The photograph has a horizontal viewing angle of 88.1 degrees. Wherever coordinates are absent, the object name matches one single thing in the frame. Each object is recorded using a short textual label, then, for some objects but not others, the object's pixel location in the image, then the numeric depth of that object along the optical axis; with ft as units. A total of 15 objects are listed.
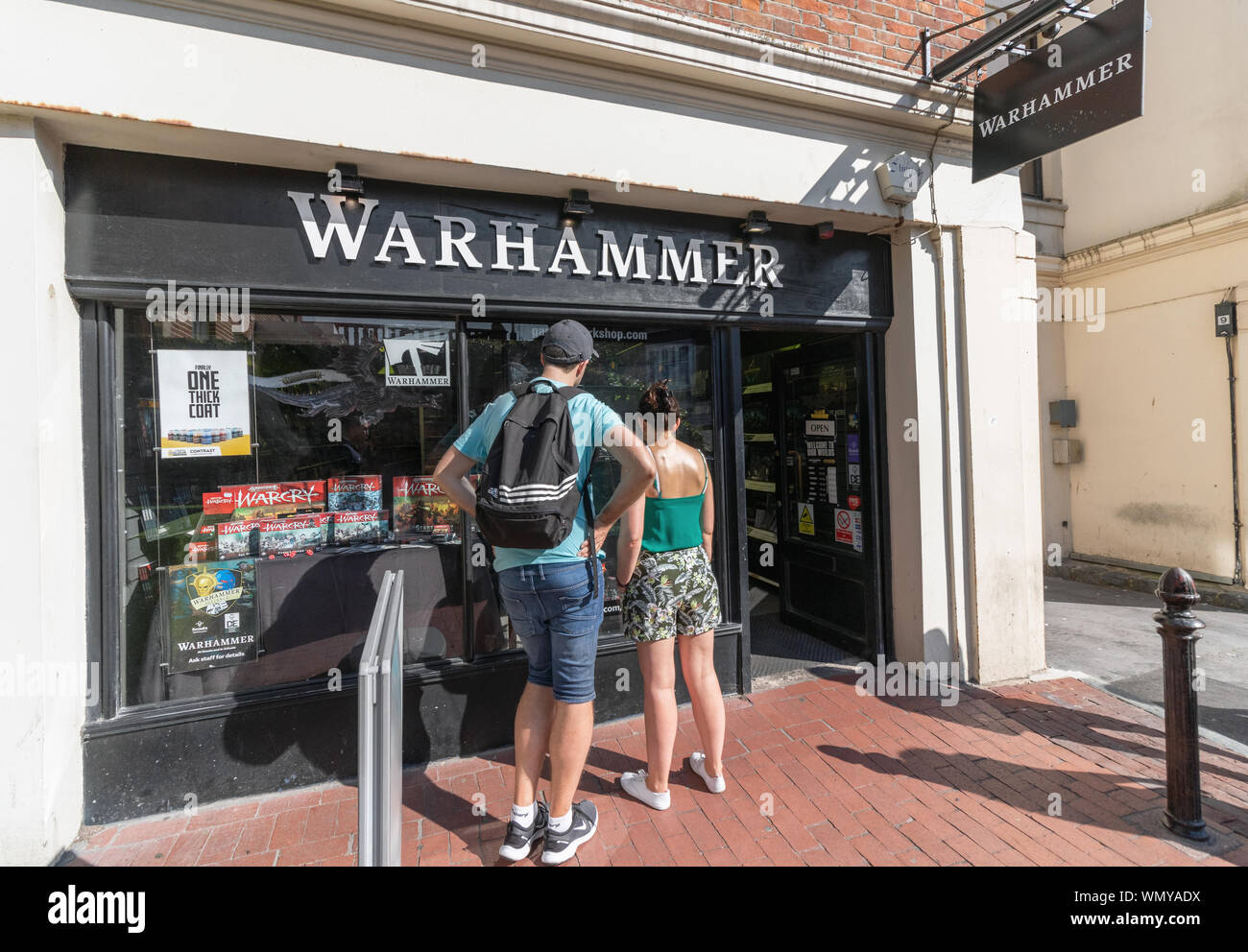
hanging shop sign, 11.53
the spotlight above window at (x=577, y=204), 12.64
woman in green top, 10.25
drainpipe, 23.39
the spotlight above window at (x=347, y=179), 11.30
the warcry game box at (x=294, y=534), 11.84
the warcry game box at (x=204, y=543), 11.41
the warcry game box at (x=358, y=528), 12.30
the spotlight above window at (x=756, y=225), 14.16
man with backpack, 8.42
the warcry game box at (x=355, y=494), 12.26
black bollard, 9.71
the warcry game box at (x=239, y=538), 11.57
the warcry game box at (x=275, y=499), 11.64
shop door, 16.79
